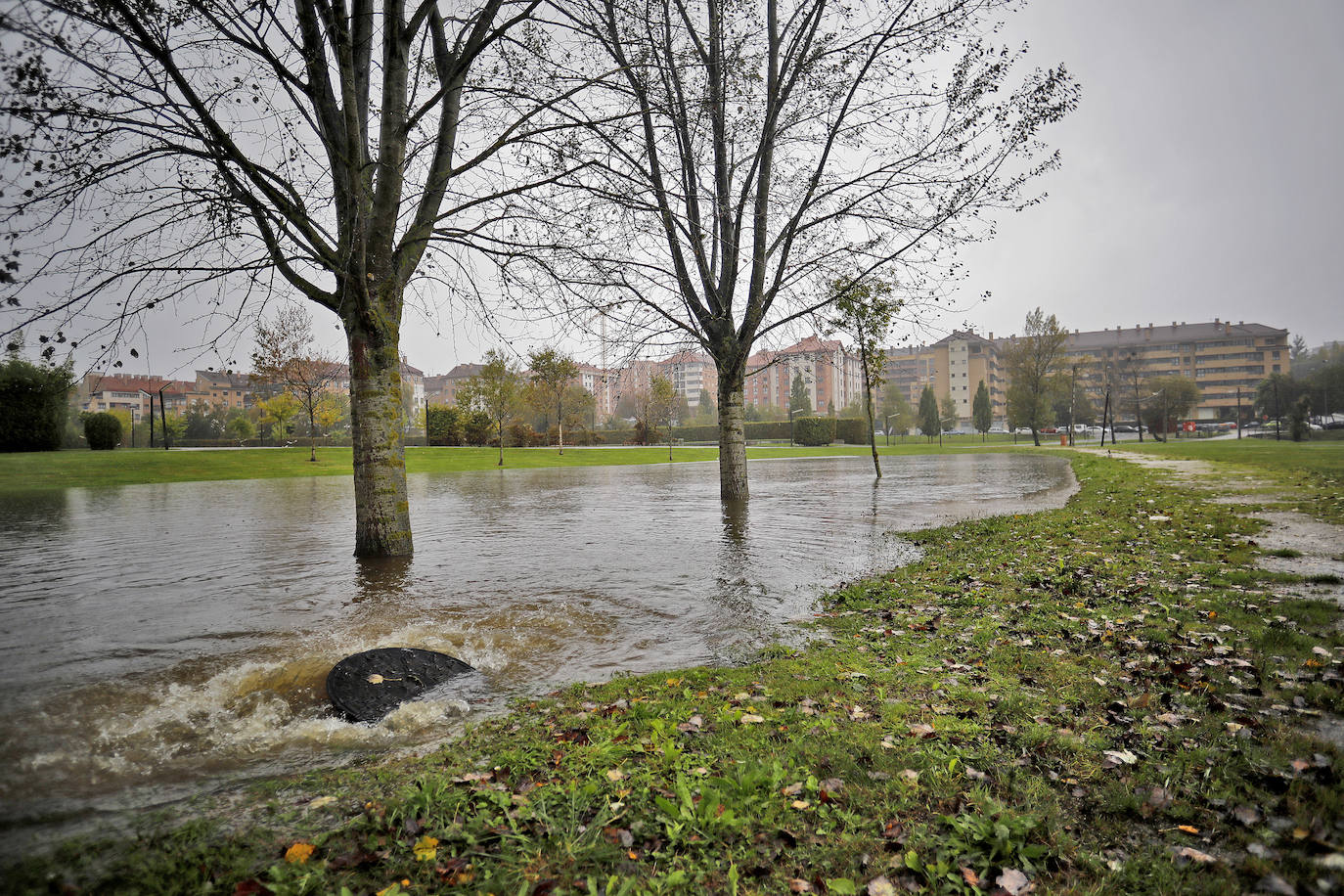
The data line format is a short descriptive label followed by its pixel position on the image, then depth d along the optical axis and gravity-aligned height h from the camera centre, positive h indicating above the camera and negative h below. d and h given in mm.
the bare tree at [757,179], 11688 +5435
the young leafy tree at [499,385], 40781 +3387
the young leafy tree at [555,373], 42125 +4293
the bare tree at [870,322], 20844 +3588
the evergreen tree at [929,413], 91275 +1261
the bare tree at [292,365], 36500 +4781
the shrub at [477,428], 48719 +599
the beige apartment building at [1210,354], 114812 +11478
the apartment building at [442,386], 153762 +12992
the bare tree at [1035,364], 59250 +5415
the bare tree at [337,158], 6883 +3658
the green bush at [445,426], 50938 +986
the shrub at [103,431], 31359 +872
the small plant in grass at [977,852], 2330 -1692
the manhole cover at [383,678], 4293 -1789
